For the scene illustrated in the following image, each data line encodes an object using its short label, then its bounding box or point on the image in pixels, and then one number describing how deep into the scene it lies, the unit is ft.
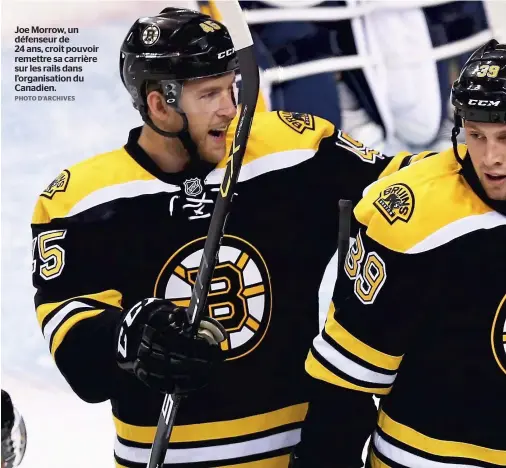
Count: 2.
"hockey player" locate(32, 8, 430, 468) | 40.06
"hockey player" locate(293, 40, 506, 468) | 38.87
